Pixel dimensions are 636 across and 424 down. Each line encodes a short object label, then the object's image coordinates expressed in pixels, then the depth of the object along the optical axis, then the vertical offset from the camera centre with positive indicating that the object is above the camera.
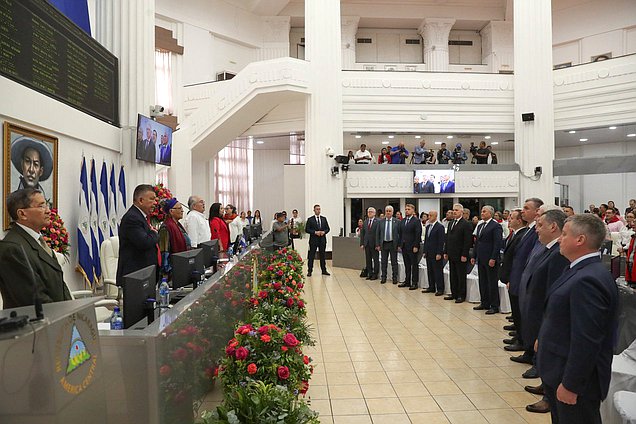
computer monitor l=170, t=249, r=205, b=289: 3.57 -0.43
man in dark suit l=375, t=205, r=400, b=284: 10.41 -0.67
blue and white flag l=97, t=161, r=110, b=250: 6.38 +0.06
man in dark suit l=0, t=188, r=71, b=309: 2.61 -0.25
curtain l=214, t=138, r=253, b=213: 20.08 +1.50
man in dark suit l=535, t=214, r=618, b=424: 2.32 -0.60
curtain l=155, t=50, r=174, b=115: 16.19 +4.38
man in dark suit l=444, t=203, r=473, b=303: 8.13 -0.71
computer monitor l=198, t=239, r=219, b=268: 4.50 -0.39
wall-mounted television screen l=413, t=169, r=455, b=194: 15.18 +0.82
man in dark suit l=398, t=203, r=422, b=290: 9.73 -0.72
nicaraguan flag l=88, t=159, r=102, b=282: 6.15 -0.10
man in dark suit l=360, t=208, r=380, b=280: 10.98 -0.83
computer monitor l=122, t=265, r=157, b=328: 2.34 -0.42
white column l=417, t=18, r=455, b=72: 21.02 +7.17
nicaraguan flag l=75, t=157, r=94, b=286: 5.93 -0.28
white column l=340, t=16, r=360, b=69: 20.92 +7.31
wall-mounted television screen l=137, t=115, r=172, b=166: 7.11 +1.07
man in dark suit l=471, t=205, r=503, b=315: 7.18 -0.74
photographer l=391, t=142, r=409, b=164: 15.50 +1.67
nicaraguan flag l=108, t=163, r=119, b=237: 6.68 +0.11
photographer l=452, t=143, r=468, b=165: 15.66 +1.64
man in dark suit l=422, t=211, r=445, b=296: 8.97 -0.79
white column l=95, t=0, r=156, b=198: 7.12 +2.28
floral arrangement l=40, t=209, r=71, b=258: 4.97 -0.22
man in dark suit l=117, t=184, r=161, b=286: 4.07 -0.21
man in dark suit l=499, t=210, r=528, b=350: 5.44 -0.60
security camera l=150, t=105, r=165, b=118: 7.54 +1.54
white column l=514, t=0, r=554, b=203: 15.20 +3.67
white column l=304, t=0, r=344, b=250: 14.77 +3.01
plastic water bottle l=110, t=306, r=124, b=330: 2.30 -0.52
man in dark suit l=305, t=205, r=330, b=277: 11.68 -0.68
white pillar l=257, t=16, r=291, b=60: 20.62 +7.30
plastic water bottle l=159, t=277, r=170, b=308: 2.85 -0.50
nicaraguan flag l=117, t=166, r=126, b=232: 7.00 +0.24
